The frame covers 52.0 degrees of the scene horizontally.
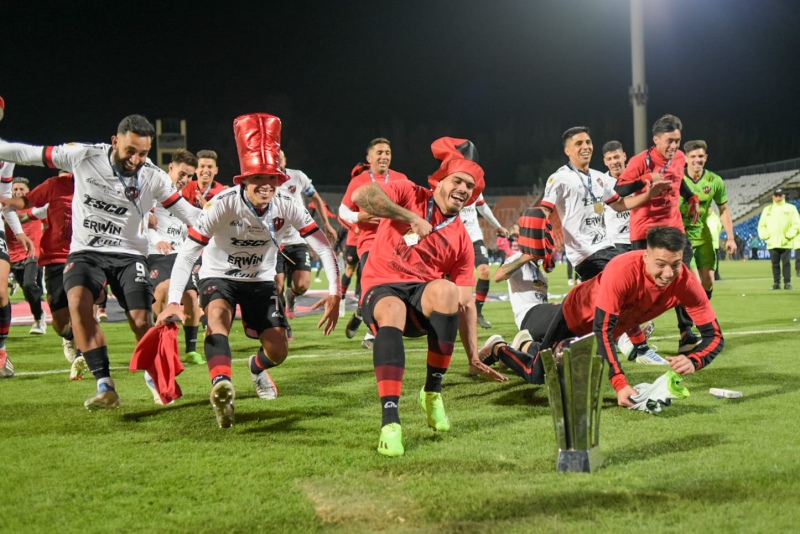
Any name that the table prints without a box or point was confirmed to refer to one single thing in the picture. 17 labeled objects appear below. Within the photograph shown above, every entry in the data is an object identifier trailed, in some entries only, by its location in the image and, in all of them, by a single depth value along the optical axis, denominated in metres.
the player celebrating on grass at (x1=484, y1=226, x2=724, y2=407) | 5.19
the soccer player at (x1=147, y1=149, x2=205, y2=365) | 8.62
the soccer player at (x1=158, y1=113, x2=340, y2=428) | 5.70
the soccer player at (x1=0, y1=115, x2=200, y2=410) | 6.11
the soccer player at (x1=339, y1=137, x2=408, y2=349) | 9.00
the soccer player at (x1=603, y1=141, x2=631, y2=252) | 10.21
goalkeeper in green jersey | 9.52
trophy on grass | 3.73
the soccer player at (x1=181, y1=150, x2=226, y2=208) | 9.64
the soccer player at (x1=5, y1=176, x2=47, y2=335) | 11.97
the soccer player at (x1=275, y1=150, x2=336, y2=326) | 9.09
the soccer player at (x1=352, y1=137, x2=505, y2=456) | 4.85
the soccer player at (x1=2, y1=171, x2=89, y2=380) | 7.12
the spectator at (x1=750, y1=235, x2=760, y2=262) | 43.56
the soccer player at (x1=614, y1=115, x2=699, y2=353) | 8.52
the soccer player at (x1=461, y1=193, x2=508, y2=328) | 10.86
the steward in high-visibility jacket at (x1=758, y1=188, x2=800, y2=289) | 18.78
